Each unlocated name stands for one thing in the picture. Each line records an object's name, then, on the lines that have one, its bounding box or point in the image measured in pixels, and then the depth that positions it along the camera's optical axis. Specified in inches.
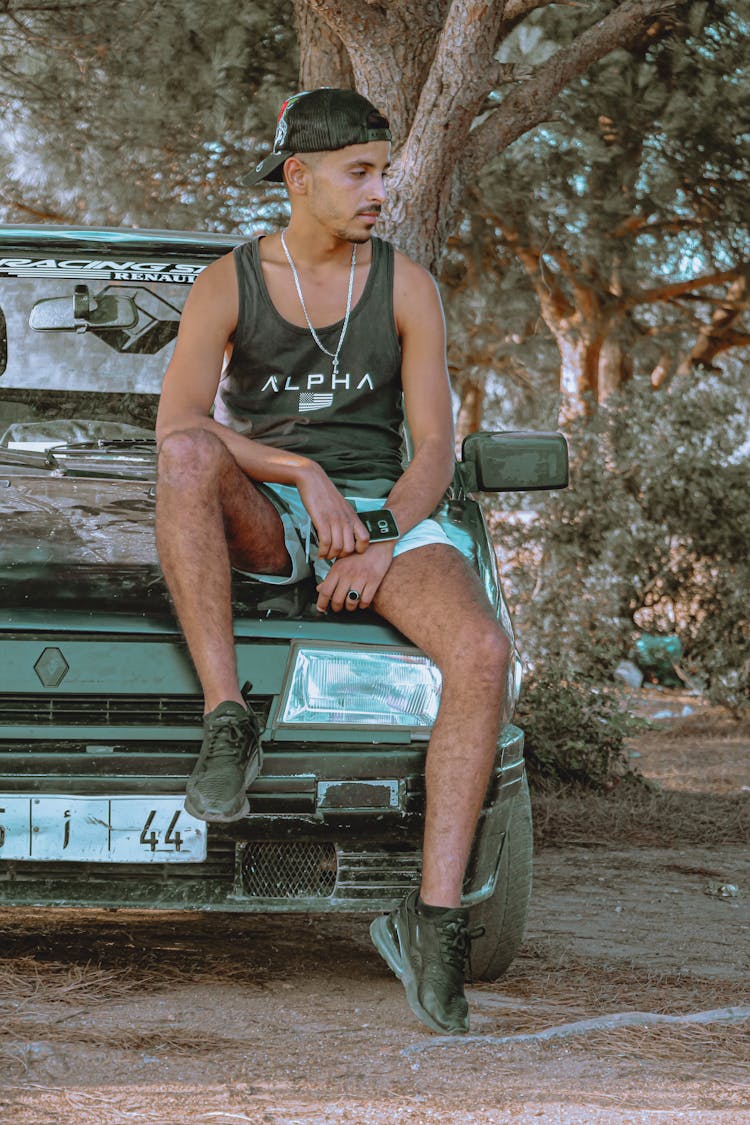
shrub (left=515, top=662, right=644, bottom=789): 501.2
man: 226.3
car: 224.6
